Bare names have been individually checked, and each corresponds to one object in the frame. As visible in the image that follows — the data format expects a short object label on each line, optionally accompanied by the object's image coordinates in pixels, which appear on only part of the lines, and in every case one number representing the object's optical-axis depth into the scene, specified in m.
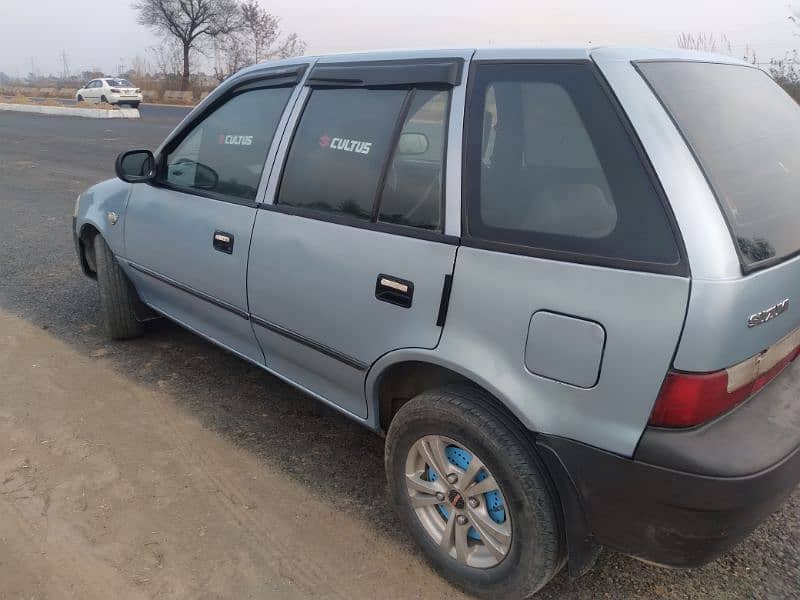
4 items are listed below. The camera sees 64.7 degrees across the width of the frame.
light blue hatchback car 1.71
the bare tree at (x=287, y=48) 39.94
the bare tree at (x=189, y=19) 40.91
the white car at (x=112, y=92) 32.19
